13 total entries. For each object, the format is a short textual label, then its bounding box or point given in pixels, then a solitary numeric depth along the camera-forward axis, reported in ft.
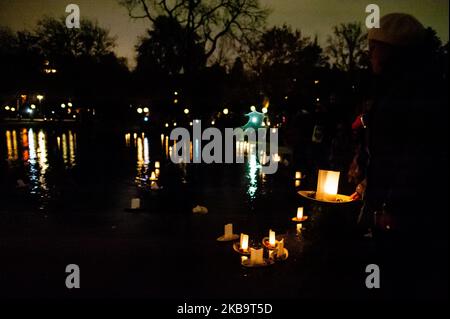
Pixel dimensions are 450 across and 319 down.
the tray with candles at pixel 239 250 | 16.27
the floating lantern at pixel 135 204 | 24.04
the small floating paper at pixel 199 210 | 23.36
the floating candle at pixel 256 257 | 15.01
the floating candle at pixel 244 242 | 16.37
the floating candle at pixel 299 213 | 21.83
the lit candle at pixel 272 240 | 16.76
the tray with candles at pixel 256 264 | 14.99
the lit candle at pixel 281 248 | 16.12
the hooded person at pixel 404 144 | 5.69
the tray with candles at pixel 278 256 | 15.80
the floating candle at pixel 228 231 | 18.11
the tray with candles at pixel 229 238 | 17.97
